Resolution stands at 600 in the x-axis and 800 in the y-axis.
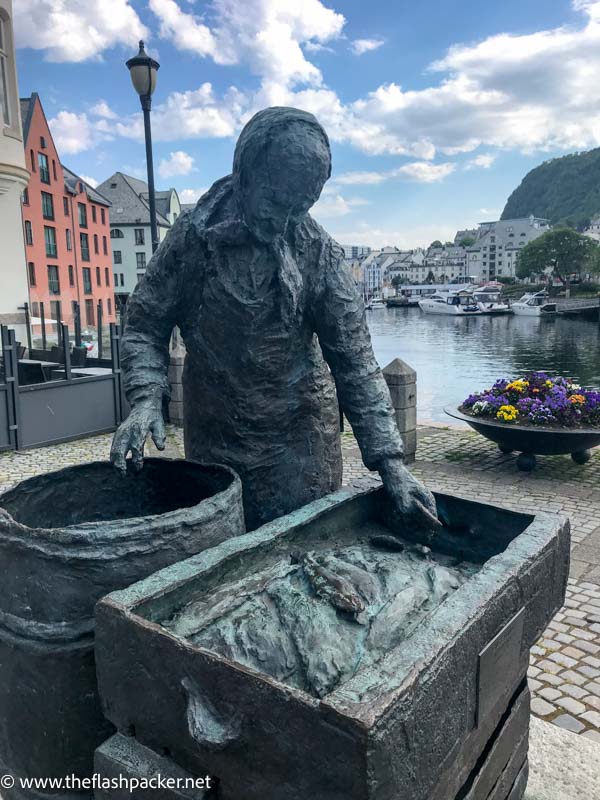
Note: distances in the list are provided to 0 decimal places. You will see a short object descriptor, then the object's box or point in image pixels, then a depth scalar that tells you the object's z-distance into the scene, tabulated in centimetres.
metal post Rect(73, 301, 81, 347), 1223
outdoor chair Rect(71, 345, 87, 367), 1168
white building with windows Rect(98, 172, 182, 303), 5466
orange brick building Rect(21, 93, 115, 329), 3419
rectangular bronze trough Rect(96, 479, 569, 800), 135
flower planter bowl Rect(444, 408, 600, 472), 753
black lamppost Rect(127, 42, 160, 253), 921
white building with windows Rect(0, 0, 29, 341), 1820
